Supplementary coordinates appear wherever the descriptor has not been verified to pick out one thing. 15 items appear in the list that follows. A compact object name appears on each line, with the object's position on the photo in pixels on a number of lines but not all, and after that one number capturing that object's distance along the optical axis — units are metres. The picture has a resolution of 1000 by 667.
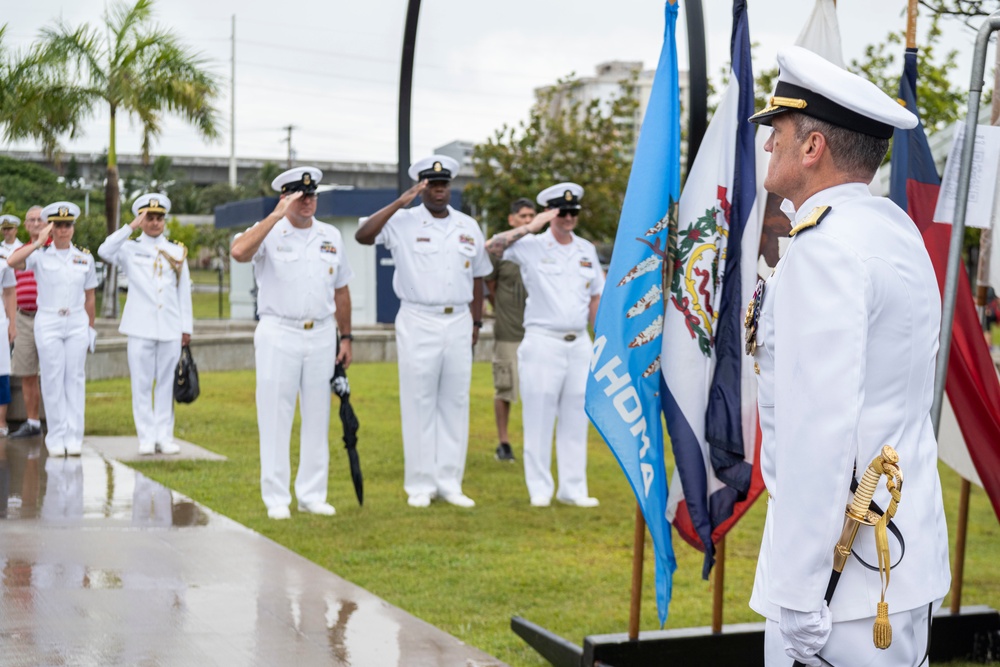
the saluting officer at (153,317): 10.97
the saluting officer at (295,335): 8.37
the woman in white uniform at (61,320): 10.95
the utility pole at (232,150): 71.31
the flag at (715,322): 4.77
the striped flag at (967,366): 5.46
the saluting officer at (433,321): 8.92
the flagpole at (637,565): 4.89
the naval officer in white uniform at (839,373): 2.62
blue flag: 4.80
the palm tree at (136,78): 22.89
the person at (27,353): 12.07
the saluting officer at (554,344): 9.29
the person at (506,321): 11.14
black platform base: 5.05
